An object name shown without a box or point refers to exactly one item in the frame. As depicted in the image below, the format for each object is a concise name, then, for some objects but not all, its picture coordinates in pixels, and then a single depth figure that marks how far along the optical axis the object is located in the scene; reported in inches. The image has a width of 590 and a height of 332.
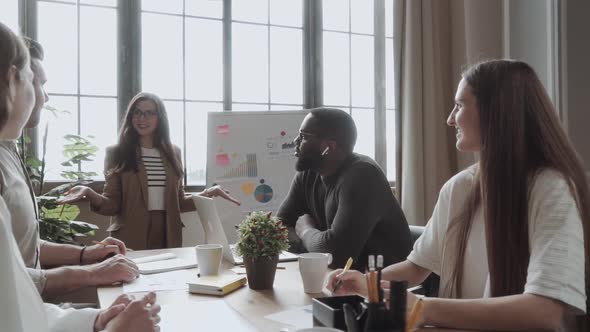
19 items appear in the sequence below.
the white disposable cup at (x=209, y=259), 55.2
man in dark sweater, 69.4
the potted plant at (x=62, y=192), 95.9
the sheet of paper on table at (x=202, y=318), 37.6
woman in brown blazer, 112.5
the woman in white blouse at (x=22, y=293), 29.0
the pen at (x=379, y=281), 30.4
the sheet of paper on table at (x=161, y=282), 51.3
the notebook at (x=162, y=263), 60.8
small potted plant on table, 49.7
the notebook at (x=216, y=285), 48.8
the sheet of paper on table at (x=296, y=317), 38.2
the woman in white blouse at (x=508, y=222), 36.0
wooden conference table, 39.4
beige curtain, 142.8
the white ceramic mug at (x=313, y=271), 48.0
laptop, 64.9
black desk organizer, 29.7
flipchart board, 137.9
